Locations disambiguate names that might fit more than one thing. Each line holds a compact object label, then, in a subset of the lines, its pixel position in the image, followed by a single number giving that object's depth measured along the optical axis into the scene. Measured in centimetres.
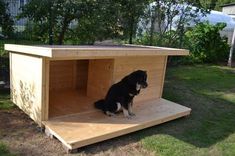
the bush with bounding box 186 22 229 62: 1090
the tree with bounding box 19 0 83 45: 588
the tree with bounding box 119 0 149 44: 736
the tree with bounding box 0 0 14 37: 573
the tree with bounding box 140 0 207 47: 896
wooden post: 1086
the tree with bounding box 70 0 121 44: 629
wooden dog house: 348
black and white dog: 387
